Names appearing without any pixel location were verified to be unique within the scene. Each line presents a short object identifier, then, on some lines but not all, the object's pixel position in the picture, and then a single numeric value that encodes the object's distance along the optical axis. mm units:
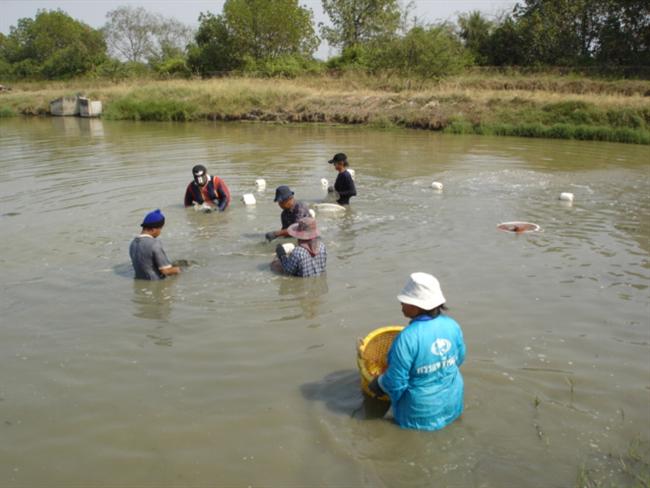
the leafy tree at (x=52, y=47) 59631
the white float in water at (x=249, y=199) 12266
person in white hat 4113
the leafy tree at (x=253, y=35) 52531
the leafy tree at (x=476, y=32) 44125
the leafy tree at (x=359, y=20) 54375
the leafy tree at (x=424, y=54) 34375
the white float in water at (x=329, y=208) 11539
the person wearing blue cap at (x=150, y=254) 7344
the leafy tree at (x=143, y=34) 75312
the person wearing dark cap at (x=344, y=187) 11602
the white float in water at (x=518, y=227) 9974
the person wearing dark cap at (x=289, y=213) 8810
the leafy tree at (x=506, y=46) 42062
